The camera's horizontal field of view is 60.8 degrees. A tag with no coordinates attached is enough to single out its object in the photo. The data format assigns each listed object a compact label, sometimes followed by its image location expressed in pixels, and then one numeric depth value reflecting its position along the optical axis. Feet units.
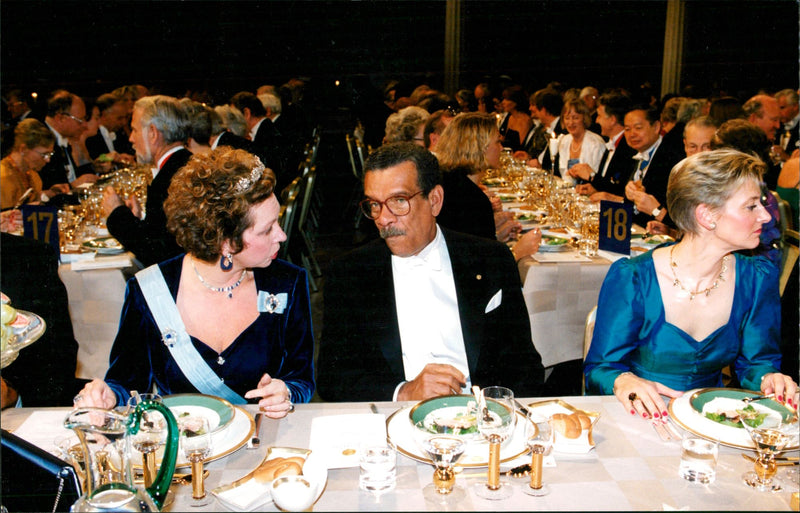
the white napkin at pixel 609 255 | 11.43
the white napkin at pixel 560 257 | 11.27
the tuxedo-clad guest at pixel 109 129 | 25.43
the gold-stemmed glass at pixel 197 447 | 4.43
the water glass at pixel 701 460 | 4.58
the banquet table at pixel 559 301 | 10.96
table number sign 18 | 11.33
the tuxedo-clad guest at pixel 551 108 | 24.58
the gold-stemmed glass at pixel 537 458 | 4.50
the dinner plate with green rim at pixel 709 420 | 5.10
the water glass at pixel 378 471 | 4.52
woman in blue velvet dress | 6.49
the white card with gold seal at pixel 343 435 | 4.90
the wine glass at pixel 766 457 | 4.60
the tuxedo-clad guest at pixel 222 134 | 18.69
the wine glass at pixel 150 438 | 4.50
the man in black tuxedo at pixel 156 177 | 11.35
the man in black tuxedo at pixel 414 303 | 7.62
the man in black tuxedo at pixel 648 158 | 14.82
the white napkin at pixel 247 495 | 4.35
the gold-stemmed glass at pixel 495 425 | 4.48
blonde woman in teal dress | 6.79
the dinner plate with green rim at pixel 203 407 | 5.36
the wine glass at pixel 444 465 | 4.42
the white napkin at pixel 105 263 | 10.78
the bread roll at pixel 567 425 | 5.04
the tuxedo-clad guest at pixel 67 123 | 20.98
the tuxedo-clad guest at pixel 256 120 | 24.57
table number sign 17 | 10.66
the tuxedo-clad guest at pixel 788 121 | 23.08
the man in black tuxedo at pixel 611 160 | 17.15
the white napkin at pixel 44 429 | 5.19
